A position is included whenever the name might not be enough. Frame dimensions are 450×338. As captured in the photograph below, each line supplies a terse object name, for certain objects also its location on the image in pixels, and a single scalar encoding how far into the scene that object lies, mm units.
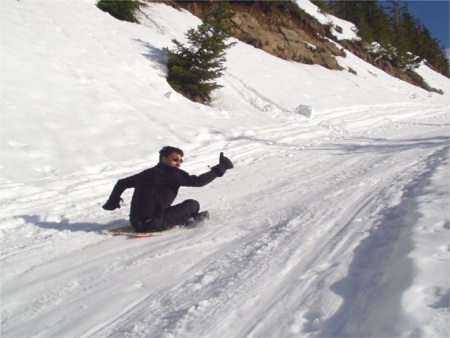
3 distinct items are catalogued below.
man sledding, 4363
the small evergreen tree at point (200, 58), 12416
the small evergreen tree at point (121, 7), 16781
